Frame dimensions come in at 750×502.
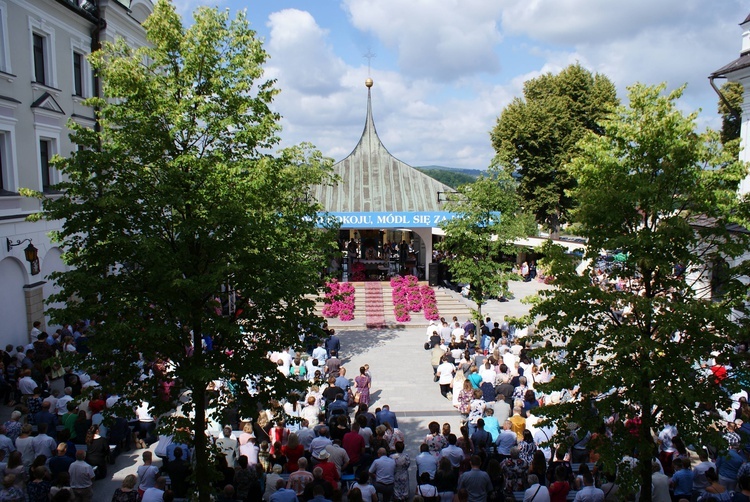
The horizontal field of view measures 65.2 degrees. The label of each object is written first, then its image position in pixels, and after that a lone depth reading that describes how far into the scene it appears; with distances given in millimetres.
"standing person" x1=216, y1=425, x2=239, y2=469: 10367
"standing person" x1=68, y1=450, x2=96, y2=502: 9406
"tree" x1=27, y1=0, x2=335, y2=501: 8328
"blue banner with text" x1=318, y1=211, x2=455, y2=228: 27719
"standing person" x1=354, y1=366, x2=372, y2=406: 14842
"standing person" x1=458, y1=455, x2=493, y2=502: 8984
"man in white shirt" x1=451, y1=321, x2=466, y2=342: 20172
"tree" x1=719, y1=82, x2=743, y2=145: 42144
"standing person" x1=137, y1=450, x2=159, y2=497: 9344
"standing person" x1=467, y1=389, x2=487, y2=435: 12062
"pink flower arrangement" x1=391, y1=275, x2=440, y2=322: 25812
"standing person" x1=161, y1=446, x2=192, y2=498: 9578
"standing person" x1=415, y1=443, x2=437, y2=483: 9781
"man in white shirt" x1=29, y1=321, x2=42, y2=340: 17744
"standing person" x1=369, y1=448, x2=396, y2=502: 9648
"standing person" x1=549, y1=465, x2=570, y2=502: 8750
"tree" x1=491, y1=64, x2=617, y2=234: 41688
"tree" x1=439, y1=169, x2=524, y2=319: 21203
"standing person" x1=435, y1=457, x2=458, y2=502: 9414
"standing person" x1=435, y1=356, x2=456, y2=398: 16250
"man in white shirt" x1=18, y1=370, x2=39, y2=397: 13062
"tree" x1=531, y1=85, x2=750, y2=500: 8289
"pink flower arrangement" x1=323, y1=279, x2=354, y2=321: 25828
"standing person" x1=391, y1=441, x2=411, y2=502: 9719
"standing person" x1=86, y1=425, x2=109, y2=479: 10906
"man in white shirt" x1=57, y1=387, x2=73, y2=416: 12187
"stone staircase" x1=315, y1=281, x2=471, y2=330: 25312
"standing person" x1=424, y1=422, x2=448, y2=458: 10641
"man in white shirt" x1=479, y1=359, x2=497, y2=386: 14891
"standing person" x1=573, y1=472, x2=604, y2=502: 8531
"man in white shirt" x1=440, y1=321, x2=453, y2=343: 20550
